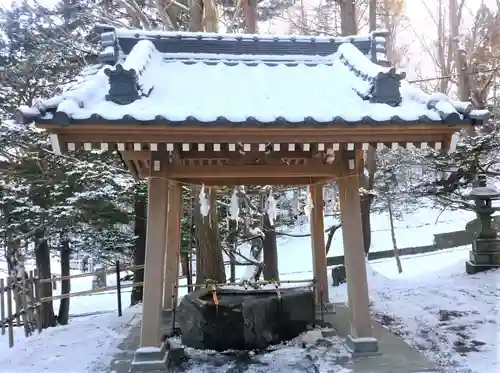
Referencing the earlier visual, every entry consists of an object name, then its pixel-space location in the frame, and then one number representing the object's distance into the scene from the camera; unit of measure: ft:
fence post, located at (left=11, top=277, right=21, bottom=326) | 24.39
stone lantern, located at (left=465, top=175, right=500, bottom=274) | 34.37
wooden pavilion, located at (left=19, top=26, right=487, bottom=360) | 14.93
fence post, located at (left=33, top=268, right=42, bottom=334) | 25.03
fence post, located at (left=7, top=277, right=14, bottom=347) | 22.26
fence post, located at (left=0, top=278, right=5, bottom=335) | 22.99
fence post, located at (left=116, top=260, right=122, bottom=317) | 27.91
